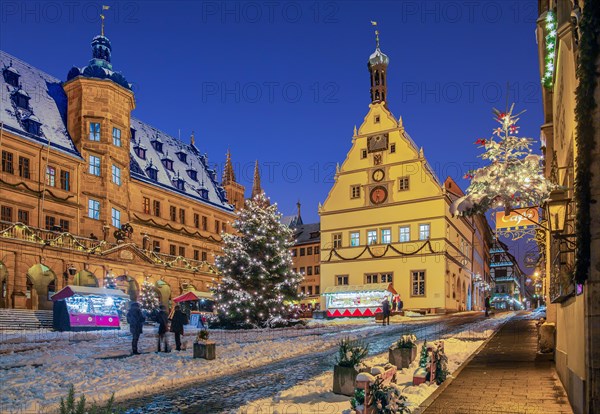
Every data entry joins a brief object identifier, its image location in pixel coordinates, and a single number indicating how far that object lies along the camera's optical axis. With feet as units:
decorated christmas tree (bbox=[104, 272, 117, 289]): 136.87
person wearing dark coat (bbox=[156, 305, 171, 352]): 67.97
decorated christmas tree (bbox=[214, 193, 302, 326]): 117.60
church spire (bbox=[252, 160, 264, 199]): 317.22
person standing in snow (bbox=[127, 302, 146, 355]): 65.72
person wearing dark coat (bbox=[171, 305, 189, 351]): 70.53
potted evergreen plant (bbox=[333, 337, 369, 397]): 38.88
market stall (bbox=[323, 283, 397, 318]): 151.64
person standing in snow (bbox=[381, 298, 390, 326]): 116.78
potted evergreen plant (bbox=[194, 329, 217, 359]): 62.44
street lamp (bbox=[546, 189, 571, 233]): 30.83
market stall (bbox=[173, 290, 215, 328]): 130.70
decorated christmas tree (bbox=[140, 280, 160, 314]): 144.80
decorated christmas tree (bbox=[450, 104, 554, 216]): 34.50
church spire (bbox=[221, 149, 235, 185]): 244.42
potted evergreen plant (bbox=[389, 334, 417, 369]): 51.72
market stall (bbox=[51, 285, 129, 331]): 98.02
